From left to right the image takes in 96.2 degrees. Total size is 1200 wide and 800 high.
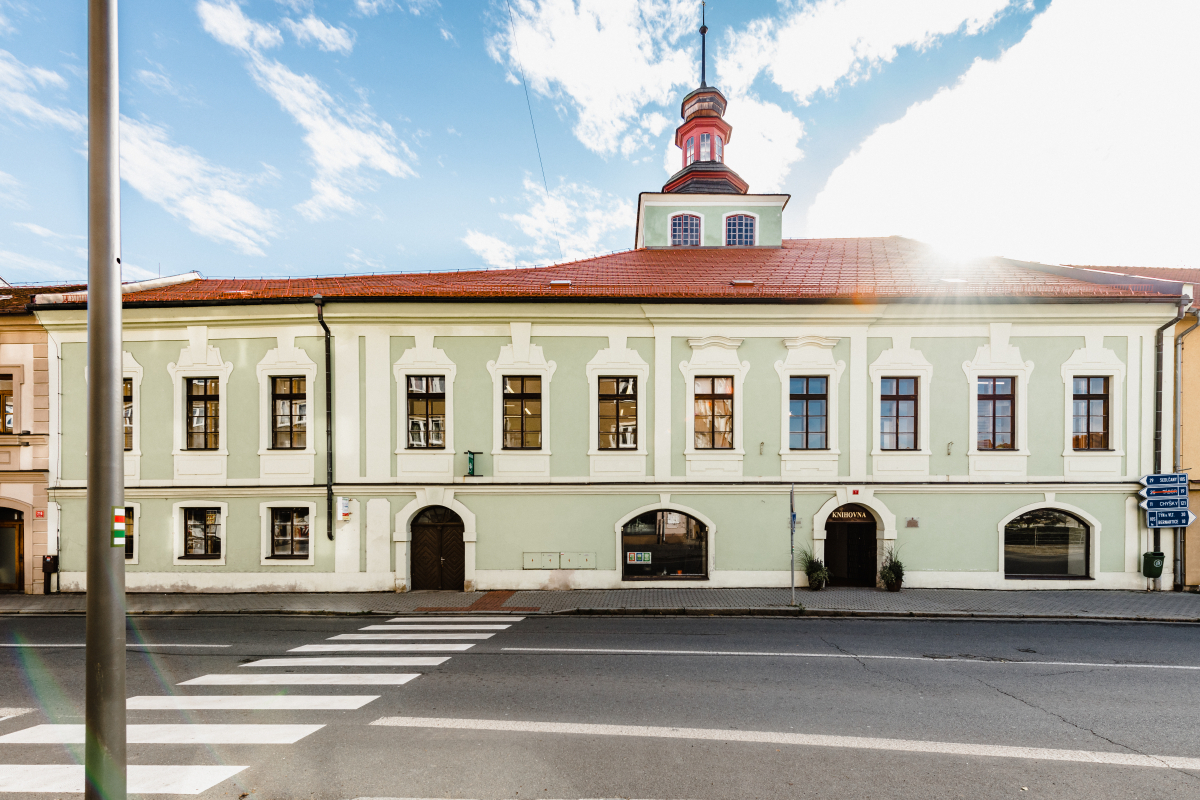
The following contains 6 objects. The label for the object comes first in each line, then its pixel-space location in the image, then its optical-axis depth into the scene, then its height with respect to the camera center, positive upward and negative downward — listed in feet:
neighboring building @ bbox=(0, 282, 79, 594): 46.75 -5.39
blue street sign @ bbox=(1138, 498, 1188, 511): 43.96 -8.56
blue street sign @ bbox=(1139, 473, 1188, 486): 43.59 -6.54
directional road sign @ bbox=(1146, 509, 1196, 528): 43.88 -9.74
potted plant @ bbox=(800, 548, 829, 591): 44.60 -14.52
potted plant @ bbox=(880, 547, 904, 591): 44.70 -14.68
